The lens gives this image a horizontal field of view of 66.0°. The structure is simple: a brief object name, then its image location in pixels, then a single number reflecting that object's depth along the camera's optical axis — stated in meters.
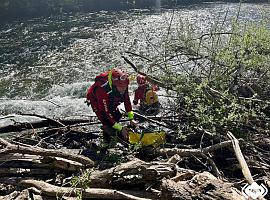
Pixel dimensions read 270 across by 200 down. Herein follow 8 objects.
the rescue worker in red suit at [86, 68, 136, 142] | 3.31
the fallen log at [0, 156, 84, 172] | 2.61
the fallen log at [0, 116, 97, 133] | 3.71
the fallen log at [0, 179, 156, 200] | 2.20
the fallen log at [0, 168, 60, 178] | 2.61
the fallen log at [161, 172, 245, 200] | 2.02
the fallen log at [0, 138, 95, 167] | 2.63
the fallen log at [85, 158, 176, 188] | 2.33
